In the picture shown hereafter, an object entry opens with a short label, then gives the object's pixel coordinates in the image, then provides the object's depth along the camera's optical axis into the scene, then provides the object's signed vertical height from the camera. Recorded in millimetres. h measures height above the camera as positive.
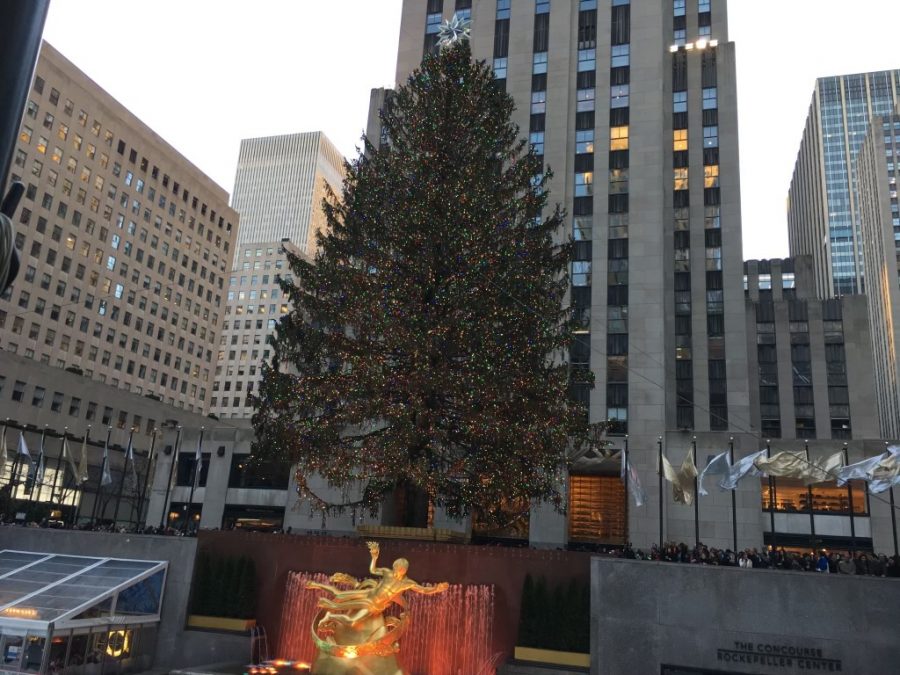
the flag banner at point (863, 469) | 25047 +2969
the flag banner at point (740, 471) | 27250 +2893
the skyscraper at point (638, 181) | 51625 +26395
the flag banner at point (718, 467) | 27844 +3006
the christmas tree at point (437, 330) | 29500 +7829
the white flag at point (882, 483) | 24141 +2464
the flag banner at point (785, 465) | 26844 +3093
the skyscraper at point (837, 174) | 166375 +86593
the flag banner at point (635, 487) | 28641 +2169
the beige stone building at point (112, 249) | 88438 +32799
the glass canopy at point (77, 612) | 23969 -3207
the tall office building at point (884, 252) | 134500 +53973
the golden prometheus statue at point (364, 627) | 21766 -2671
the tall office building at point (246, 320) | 150250 +38691
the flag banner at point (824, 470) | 26375 +2990
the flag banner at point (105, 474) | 37031 +1805
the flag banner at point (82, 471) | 37719 +1881
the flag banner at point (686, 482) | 28344 +2451
